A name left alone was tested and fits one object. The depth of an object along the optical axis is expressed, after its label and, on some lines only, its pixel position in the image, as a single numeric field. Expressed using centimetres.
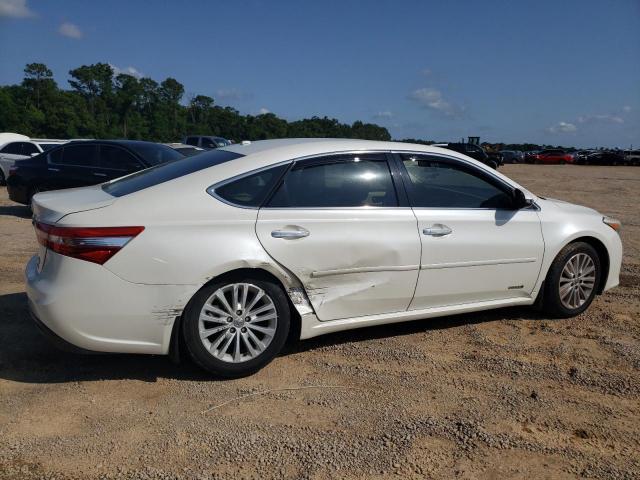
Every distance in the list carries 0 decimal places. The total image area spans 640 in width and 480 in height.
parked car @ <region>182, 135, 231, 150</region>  2915
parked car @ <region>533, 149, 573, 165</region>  5681
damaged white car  331
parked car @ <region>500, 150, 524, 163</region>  5884
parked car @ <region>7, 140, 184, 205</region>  998
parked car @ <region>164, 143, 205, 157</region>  1720
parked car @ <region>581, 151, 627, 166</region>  5466
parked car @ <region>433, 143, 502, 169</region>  3247
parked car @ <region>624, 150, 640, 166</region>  5444
